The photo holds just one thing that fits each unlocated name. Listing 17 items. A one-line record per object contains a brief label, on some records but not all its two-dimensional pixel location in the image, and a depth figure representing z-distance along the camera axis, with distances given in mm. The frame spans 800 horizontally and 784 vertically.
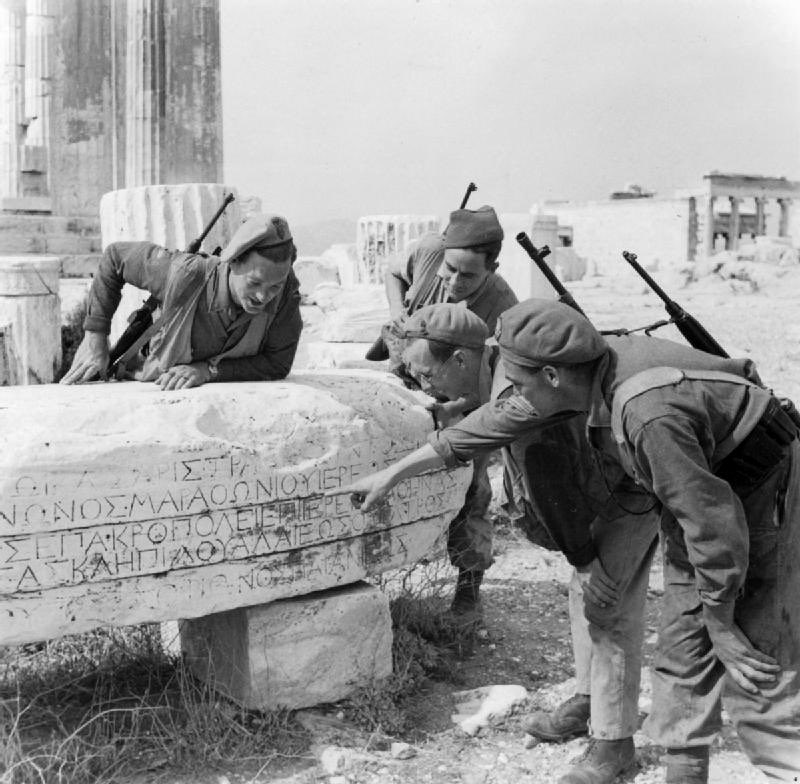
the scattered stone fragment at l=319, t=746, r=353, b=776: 3279
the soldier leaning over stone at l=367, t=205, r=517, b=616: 4105
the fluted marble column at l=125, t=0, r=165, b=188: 12281
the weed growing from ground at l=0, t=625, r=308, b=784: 3148
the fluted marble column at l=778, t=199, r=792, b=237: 36812
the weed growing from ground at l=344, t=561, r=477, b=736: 3619
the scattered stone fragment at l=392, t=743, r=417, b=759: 3402
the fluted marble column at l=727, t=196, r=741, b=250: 34031
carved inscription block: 3033
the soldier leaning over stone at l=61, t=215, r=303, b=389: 3553
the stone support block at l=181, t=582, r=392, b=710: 3514
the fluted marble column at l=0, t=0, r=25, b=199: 21094
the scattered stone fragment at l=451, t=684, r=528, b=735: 3680
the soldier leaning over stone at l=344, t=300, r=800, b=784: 2539
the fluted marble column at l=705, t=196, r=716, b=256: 31672
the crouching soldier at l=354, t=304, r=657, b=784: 3213
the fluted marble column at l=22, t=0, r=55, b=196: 18562
